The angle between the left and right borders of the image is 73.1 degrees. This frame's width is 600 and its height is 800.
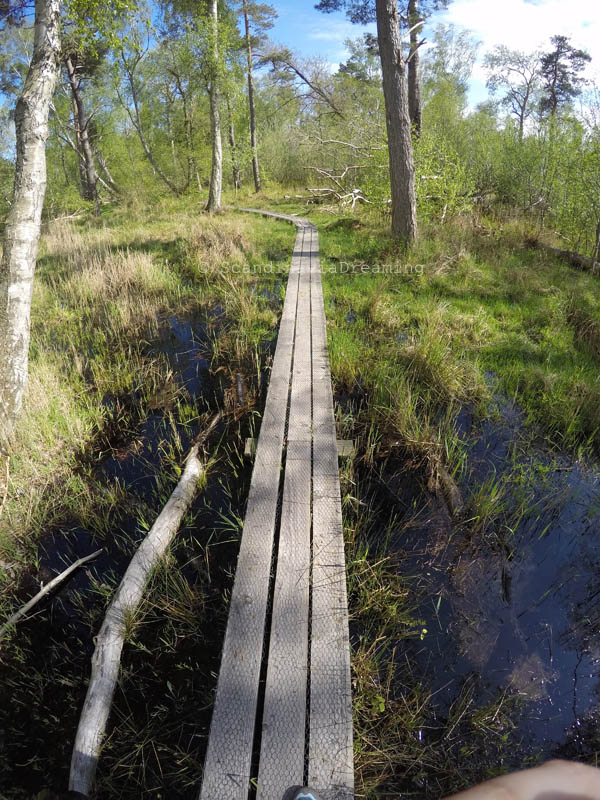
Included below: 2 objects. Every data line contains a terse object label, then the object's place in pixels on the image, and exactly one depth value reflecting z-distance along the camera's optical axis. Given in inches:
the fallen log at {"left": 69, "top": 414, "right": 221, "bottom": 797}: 60.7
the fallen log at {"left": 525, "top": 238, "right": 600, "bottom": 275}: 294.4
